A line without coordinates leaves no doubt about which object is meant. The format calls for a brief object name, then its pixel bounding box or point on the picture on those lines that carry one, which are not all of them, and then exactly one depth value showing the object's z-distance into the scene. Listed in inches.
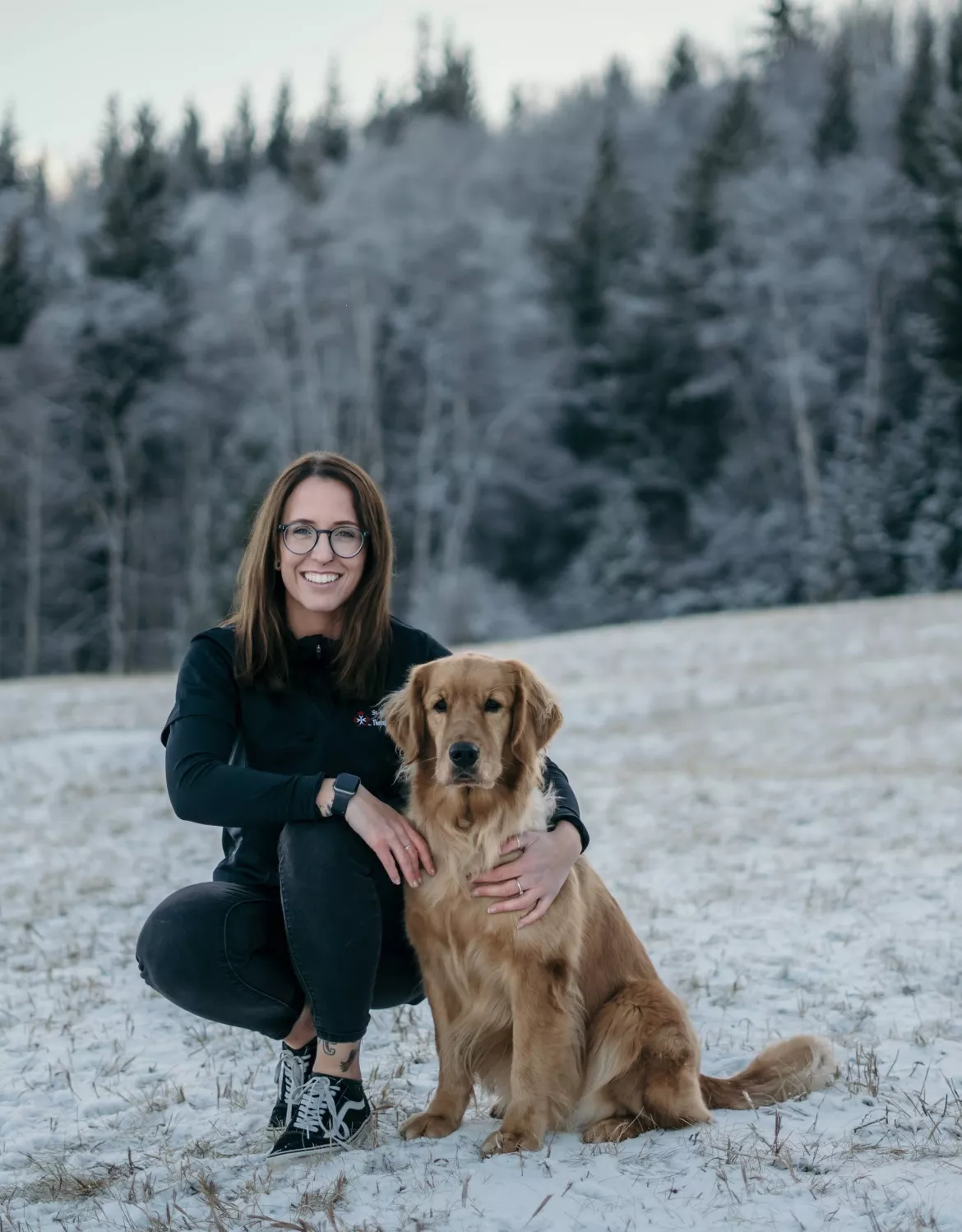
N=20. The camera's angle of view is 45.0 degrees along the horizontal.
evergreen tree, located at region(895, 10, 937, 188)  1381.6
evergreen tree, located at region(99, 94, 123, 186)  1657.2
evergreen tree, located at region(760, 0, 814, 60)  2021.4
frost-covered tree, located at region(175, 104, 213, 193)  1979.6
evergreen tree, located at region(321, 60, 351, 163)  2073.1
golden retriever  114.4
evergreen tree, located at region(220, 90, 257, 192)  2014.0
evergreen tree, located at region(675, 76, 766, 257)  1386.6
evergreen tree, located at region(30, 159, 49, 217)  1636.3
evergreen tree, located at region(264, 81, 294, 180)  2069.4
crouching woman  112.7
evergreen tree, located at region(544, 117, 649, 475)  1408.7
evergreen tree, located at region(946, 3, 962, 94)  1625.2
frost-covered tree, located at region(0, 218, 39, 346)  1261.1
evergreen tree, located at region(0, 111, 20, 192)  1731.1
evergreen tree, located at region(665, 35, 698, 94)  2118.6
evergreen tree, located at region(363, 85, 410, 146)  2079.2
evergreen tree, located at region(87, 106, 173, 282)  1312.7
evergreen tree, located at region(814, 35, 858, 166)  1539.1
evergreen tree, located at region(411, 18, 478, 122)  2160.4
